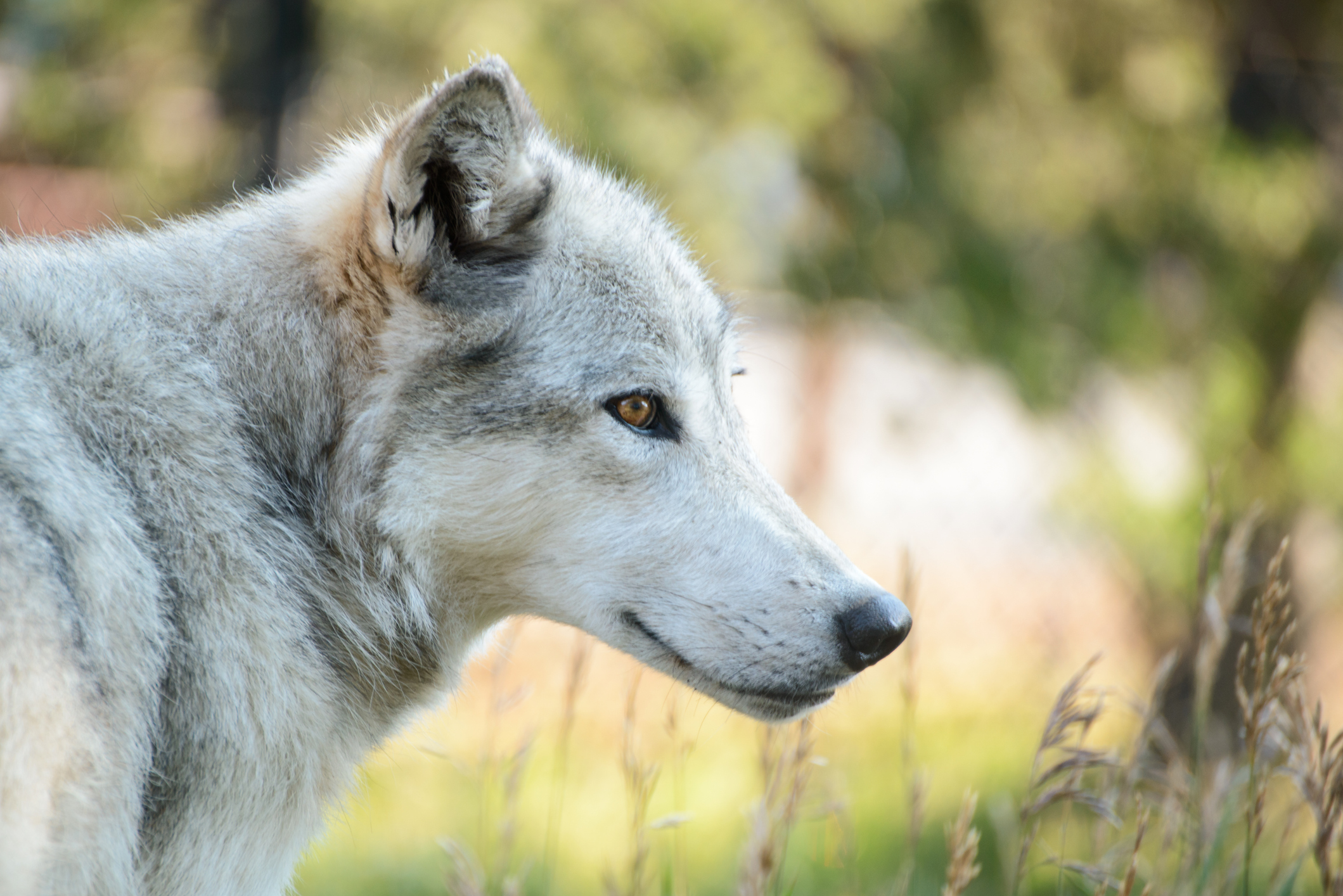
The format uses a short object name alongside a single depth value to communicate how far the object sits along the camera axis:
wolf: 4.65
